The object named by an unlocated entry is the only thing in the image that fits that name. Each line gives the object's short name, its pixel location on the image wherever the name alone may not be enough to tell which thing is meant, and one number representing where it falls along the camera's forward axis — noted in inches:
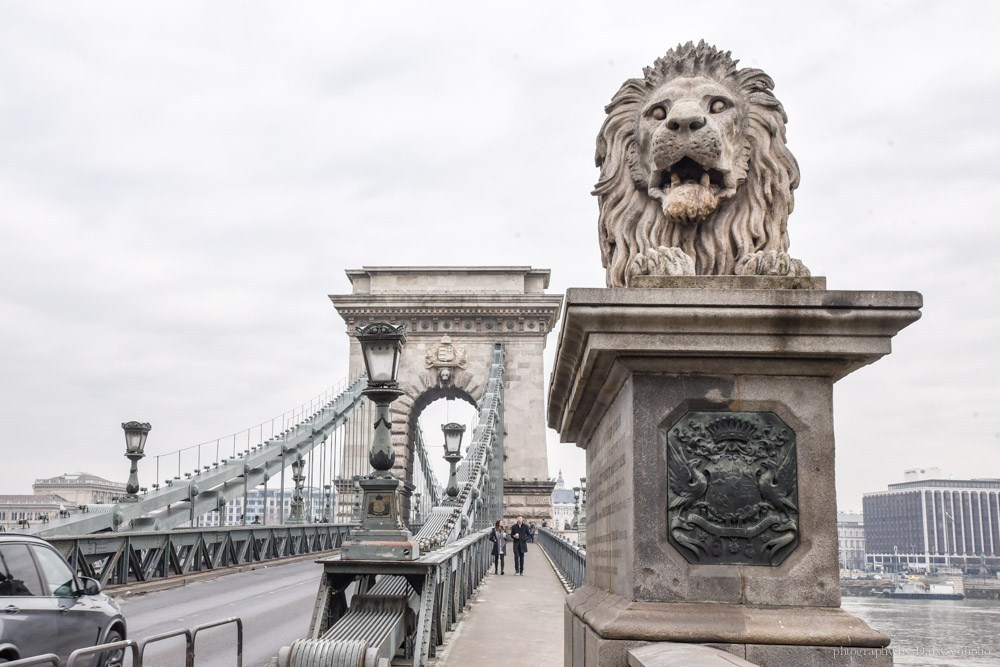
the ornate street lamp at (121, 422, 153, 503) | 860.6
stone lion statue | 159.8
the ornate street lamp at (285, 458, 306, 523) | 1389.0
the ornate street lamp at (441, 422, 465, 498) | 900.6
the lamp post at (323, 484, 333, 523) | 1692.9
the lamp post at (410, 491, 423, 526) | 1945.3
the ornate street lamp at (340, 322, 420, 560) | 380.2
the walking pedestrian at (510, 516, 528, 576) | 1013.7
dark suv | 285.0
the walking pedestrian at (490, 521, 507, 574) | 1029.8
